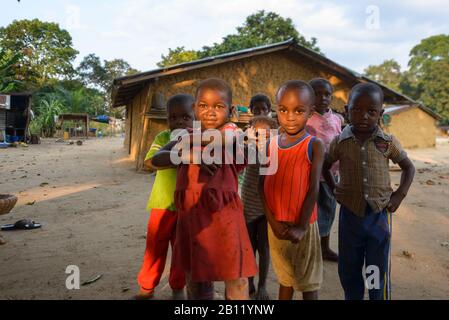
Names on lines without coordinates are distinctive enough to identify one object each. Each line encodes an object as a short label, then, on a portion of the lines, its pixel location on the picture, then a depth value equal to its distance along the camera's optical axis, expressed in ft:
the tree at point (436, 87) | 117.80
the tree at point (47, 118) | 80.12
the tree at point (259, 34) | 93.66
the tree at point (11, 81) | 45.62
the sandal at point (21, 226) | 12.91
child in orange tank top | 5.61
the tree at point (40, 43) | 104.27
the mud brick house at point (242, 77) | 27.84
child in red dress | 4.97
